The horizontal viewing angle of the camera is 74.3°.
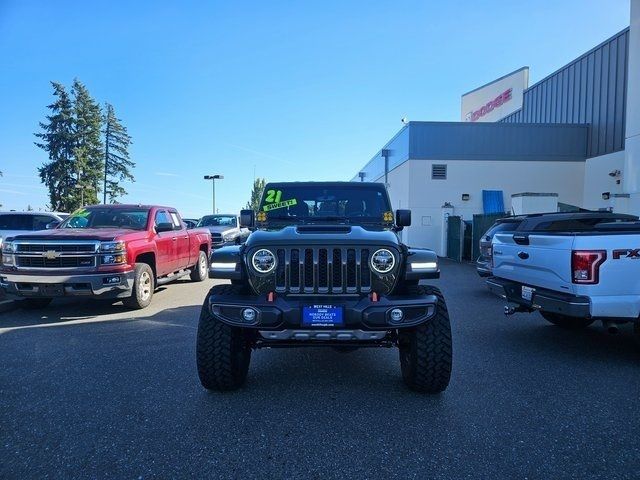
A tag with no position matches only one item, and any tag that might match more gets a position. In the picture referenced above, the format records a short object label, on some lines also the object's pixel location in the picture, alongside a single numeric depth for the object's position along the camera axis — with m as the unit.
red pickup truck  6.34
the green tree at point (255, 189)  71.75
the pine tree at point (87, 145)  48.65
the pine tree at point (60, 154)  47.69
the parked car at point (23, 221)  11.09
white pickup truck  4.18
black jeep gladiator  3.24
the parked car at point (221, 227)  15.31
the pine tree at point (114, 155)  56.50
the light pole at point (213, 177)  38.41
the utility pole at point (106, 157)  54.66
